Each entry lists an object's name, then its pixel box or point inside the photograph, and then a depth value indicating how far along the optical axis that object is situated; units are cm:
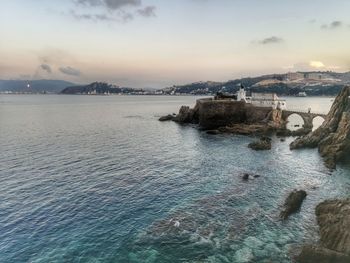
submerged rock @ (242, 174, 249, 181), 4555
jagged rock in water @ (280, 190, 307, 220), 3383
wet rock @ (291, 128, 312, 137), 8594
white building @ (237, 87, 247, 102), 10962
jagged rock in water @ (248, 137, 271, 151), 6631
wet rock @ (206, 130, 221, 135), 8712
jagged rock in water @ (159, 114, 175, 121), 12556
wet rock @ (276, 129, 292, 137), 8420
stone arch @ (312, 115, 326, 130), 11431
